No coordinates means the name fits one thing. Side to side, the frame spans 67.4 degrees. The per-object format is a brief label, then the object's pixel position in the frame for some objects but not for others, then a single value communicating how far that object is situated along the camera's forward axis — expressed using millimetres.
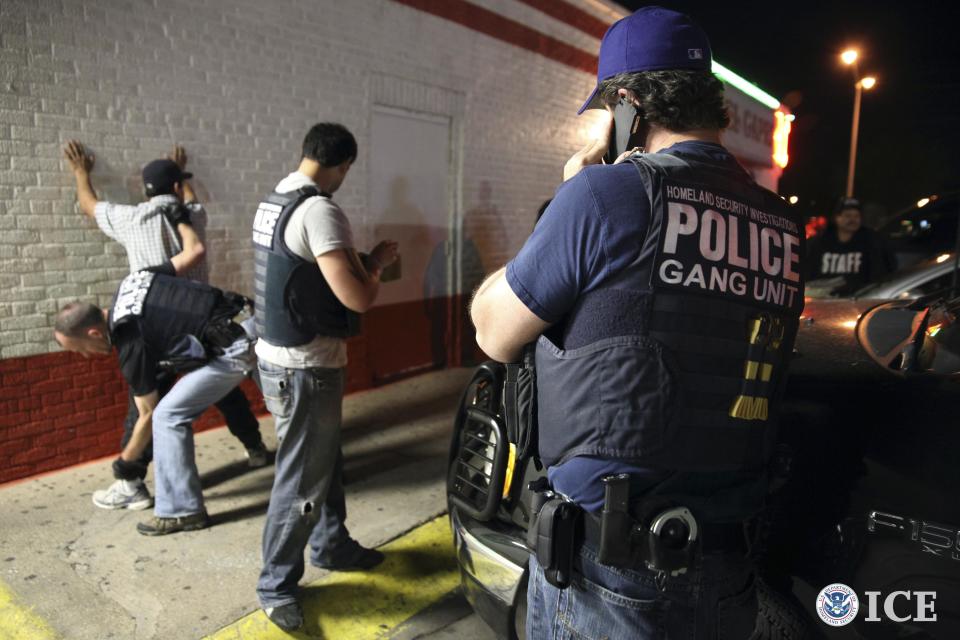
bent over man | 3703
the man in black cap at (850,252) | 6277
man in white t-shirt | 2910
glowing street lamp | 18509
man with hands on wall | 4398
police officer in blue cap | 1436
